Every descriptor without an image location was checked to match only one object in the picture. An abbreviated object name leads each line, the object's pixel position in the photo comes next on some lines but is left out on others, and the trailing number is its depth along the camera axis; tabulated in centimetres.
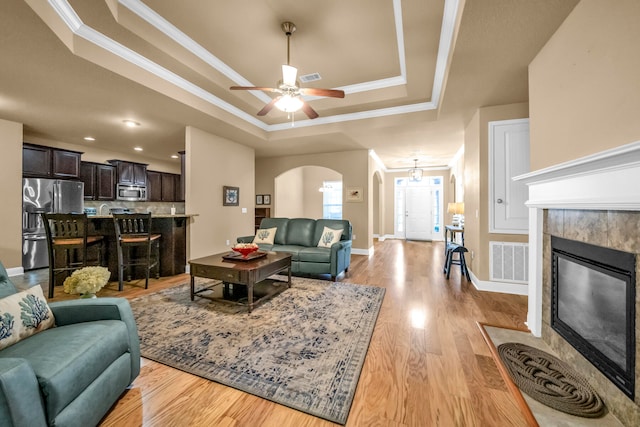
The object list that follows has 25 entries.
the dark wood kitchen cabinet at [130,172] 670
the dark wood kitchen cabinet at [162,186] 764
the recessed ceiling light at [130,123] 450
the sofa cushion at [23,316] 129
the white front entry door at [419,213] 916
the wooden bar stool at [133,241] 362
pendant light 862
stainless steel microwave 675
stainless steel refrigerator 469
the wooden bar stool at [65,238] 335
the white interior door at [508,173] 348
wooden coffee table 276
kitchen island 405
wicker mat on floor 148
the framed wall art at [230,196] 537
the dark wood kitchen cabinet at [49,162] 485
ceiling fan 266
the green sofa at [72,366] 98
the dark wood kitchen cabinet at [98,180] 612
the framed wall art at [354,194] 647
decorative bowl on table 316
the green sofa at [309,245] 398
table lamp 520
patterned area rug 165
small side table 496
